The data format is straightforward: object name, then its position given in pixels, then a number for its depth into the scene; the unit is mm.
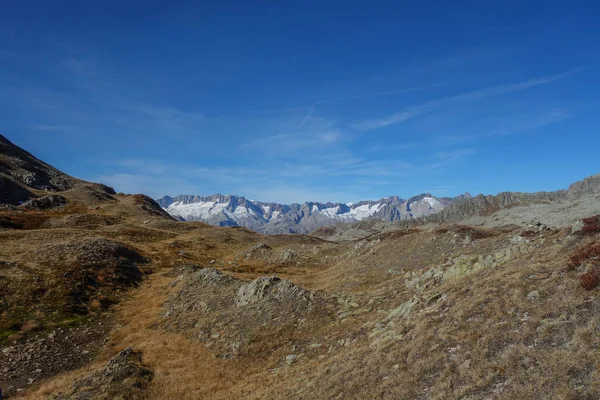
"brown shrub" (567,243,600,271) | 17188
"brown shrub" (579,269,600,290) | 14880
